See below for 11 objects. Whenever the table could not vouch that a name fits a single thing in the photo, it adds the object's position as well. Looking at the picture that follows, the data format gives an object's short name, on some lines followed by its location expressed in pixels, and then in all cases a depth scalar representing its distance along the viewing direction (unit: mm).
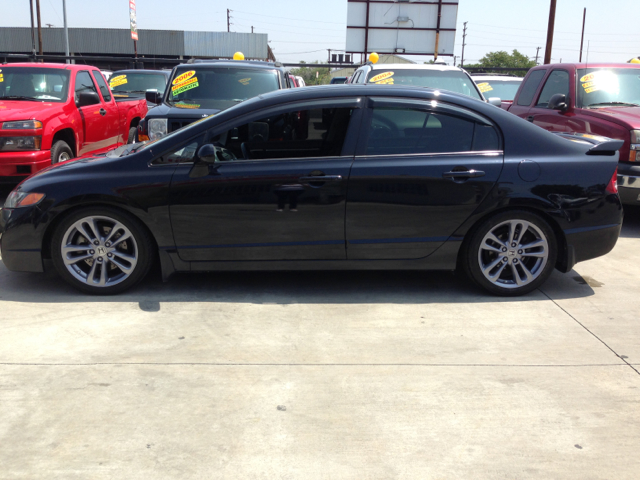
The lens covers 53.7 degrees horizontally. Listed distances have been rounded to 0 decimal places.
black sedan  4605
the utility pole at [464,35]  105275
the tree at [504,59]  77281
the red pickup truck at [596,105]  6926
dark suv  9211
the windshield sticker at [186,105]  8906
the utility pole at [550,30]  23094
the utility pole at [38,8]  41328
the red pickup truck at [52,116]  7758
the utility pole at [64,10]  34125
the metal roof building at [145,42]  57219
